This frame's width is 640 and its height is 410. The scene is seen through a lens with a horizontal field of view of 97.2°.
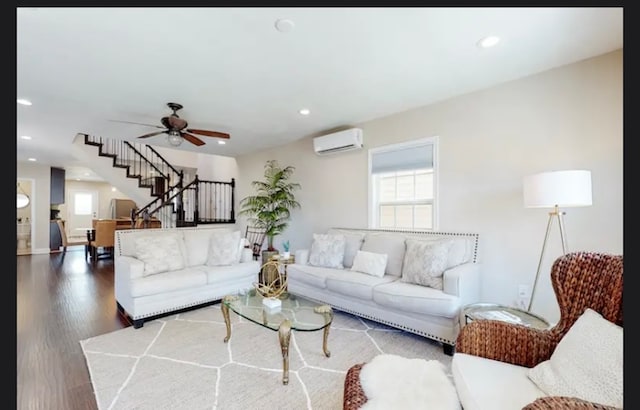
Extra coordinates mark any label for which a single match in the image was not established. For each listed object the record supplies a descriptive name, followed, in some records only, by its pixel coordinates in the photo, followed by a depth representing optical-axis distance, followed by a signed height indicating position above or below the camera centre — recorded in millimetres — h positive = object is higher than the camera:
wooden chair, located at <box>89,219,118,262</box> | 6762 -710
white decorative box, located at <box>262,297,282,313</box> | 2541 -904
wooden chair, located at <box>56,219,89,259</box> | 8086 -836
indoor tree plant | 5242 +54
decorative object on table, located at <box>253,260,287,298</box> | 2736 -838
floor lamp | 2178 +134
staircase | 6473 +515
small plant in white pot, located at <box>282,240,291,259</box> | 4461 -772
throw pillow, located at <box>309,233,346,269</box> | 3832 -633
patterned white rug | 1906 -1305
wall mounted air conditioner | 4207 +1008
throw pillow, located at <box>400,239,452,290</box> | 2797 -588
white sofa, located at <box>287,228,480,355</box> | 2555 -836
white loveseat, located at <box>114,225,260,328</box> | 3172 -830
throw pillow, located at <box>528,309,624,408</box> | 1030 -634
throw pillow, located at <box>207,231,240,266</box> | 3984 -625
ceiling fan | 3475 +976
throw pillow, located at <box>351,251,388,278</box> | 3338 -694
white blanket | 1234 -866
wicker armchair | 1316 -509
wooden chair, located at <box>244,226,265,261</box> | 6102 -741
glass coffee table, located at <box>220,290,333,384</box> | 2072 -943
